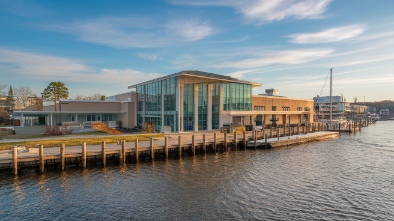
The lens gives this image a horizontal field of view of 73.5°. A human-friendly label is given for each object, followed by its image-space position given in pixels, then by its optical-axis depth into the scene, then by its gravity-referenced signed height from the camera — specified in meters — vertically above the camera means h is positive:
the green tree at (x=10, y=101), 73.72 +3.69
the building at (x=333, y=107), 110.12 +1.71
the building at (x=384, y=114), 189.50 -2.73
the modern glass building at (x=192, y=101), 41.50 +1.98
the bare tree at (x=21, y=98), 74.80 +4.56
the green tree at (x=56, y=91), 59.41 +5.13
